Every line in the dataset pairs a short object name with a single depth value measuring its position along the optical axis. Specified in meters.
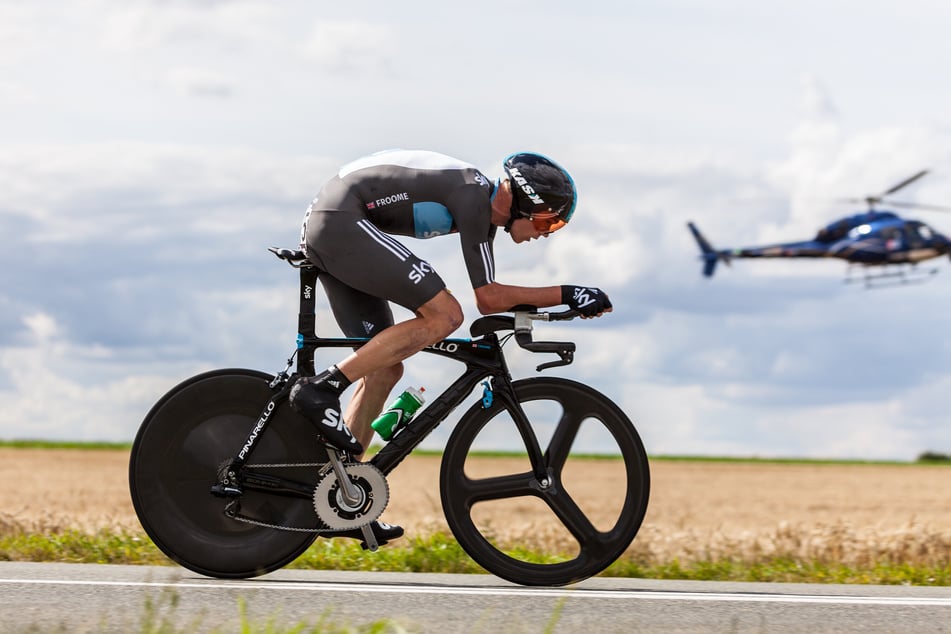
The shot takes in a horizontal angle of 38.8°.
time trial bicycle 6.55
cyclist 6.25
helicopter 60.59
